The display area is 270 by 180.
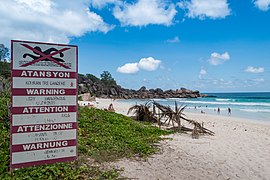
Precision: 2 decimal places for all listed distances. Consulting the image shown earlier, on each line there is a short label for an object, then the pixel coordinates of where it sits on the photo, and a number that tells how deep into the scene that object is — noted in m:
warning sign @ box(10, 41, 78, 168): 3.97
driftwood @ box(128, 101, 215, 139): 9.76
